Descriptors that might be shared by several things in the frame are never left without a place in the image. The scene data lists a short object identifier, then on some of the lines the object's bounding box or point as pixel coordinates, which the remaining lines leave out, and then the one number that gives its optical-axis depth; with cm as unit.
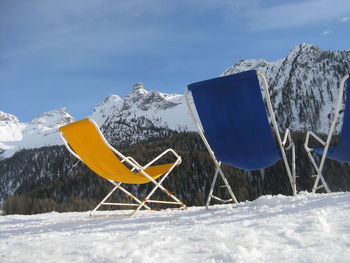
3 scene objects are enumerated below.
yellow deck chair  327
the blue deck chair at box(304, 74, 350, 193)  291
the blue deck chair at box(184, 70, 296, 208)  289
